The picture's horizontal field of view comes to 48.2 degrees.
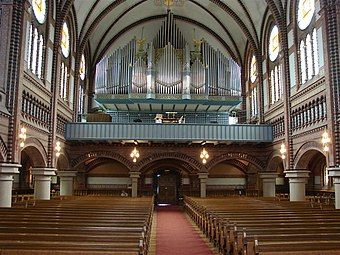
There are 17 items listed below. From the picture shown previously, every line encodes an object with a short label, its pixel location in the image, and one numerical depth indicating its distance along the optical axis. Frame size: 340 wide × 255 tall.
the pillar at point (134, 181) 27.59
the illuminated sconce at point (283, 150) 23.21
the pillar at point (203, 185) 28.17
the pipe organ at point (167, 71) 28.66
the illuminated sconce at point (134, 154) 26.73
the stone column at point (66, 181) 27.28
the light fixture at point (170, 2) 30.88
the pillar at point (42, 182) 21.17
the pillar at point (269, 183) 27.83
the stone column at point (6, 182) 15.57
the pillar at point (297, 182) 22.09
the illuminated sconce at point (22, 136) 16.69
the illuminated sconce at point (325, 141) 17.08
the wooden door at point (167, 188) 34.06
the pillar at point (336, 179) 16.66
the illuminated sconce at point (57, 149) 22.79
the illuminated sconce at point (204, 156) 27.25
